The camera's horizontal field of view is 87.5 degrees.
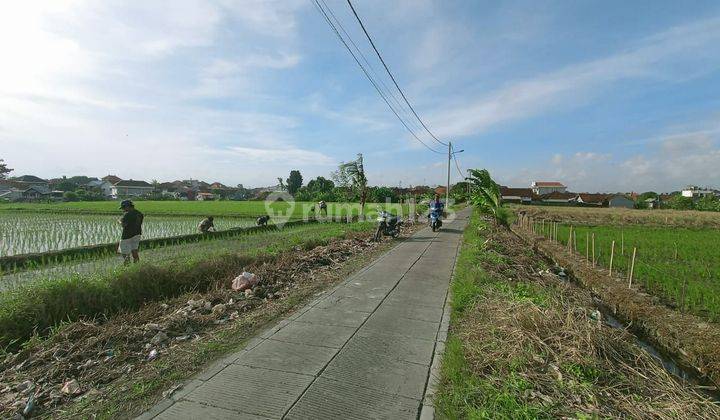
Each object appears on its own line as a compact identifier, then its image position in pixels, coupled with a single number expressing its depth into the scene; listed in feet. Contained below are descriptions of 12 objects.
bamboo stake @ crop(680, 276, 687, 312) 24.87
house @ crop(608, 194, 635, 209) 233.35
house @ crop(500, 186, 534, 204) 258.82
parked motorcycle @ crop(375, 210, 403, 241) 44.04
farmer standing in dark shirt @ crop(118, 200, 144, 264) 28.60
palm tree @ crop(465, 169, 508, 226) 55.57
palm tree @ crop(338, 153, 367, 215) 70.90
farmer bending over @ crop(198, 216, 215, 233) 53.47
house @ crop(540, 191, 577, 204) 257.05
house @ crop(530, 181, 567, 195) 344.51
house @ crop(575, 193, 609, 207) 236.22
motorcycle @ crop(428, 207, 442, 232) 53.83
